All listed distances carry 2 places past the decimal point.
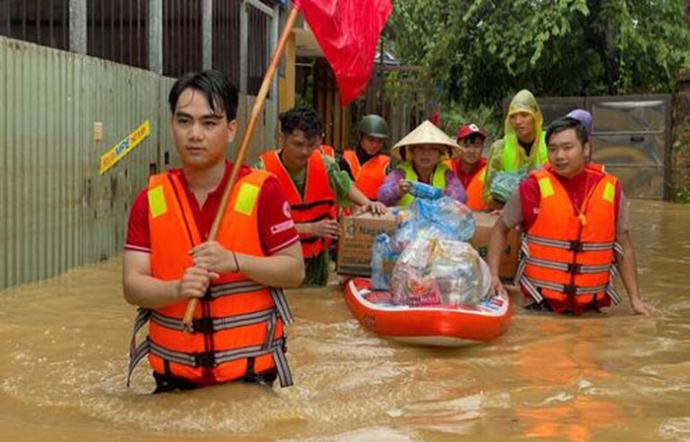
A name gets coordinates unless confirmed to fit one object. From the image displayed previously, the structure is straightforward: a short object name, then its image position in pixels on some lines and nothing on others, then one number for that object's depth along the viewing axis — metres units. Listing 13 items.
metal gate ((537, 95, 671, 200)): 17.44
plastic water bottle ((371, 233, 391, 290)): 6.71
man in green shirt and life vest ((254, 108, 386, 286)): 7.19
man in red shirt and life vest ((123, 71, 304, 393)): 3.78
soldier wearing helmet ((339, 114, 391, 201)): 9.91
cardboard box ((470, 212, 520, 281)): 7.13
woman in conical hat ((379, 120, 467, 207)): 7.43
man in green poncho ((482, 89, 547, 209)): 7.84
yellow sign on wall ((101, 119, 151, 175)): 8.92
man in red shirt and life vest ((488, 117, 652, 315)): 6.48
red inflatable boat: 5.55
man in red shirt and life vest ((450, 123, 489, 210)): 8.90
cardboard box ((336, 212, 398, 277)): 7.07
